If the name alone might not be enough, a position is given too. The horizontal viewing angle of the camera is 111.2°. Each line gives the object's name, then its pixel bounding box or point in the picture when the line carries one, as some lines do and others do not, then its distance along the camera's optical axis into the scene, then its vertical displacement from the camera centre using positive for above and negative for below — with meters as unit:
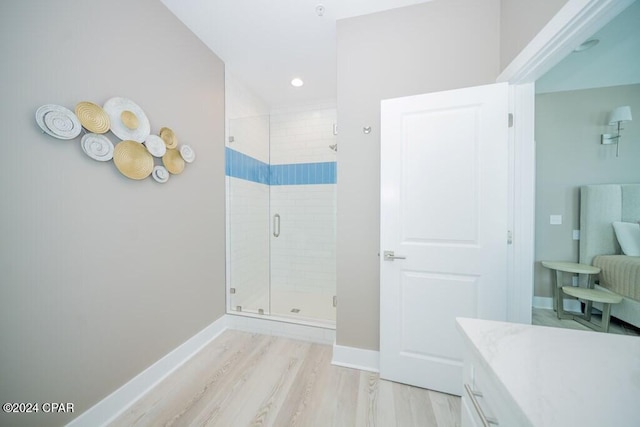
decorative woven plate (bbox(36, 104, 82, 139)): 1.03 +0.43
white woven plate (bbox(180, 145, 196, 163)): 1.79 +0.48
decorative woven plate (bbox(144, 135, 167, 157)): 1.50 +0.45
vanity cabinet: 0.43 -0.39
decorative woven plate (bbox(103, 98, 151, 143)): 1.31 +0.57
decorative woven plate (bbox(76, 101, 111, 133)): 1.16 +0.51
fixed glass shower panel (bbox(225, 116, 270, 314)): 2.43 -0.04
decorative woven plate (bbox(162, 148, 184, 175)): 1.66 +0.39
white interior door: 1.36 -0.08
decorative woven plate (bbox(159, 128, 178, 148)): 1.63 +0.55
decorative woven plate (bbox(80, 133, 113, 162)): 1.19 +0.36
